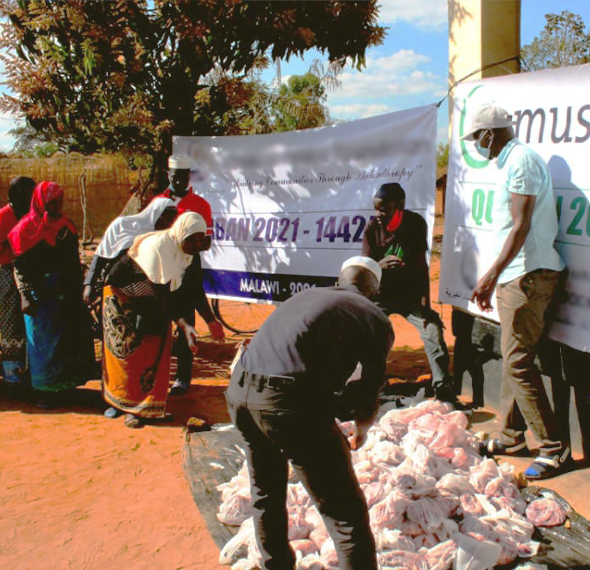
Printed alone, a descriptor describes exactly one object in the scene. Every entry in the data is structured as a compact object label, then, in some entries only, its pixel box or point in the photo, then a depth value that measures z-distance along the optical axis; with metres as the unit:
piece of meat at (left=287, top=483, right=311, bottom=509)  3.64
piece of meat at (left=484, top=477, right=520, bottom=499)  3.66
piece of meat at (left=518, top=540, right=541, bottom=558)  3.23
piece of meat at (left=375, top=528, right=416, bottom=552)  3.23
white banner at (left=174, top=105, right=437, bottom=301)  5.66
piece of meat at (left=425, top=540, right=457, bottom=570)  3.11
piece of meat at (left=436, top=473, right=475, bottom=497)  3.66
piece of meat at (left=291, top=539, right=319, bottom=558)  3.31
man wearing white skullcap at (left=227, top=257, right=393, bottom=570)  2.60
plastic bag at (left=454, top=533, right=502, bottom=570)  3.08
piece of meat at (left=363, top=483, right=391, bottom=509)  3.53
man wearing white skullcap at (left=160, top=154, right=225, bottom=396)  5.28
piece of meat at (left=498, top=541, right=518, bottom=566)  3.17
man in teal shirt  3.93
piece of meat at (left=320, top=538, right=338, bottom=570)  3.15
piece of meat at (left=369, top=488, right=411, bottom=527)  3.32
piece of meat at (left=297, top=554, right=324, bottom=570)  3.16
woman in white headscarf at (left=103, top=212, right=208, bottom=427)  4.79
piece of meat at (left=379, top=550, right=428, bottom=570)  3.10
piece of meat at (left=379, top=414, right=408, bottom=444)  4.34
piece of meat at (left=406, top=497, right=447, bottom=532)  3.35
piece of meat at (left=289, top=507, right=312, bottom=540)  3.43
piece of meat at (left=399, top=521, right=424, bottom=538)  3.34
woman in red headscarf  5.37
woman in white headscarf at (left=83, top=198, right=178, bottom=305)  5.36
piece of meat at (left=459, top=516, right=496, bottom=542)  3.27
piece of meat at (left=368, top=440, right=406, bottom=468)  3.92
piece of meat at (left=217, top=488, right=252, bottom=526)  3.61
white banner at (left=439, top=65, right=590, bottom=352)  4.10
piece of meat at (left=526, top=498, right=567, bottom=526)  3.46
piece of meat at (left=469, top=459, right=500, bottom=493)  3.73
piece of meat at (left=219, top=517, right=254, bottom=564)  3.26
